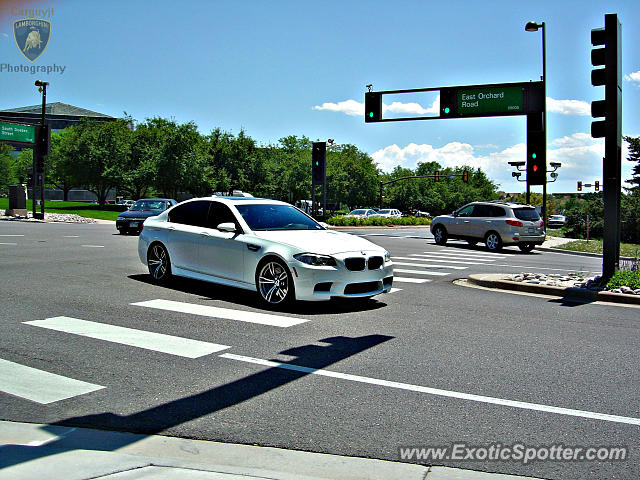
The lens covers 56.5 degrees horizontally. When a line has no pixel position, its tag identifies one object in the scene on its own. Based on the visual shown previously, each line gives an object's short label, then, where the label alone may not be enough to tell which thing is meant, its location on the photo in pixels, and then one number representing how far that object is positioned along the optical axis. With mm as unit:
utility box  44031
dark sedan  25875
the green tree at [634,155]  52172
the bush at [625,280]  10453
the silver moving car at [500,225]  22053
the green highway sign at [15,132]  45312
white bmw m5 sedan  8305
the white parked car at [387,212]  64056
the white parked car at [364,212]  63272
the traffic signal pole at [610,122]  11086
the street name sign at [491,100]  26484
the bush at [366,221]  45938
